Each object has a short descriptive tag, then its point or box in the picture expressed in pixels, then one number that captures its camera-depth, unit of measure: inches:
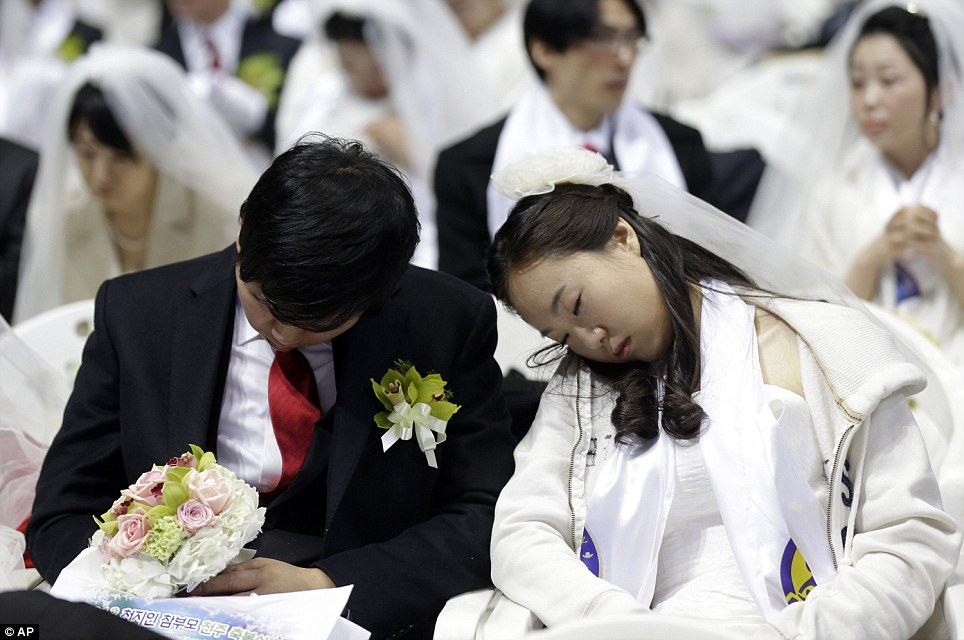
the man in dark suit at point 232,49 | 476.1
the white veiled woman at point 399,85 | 423.5
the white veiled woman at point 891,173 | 296.0
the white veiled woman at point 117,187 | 337.1
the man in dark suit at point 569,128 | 324.5
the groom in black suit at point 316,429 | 189.6
